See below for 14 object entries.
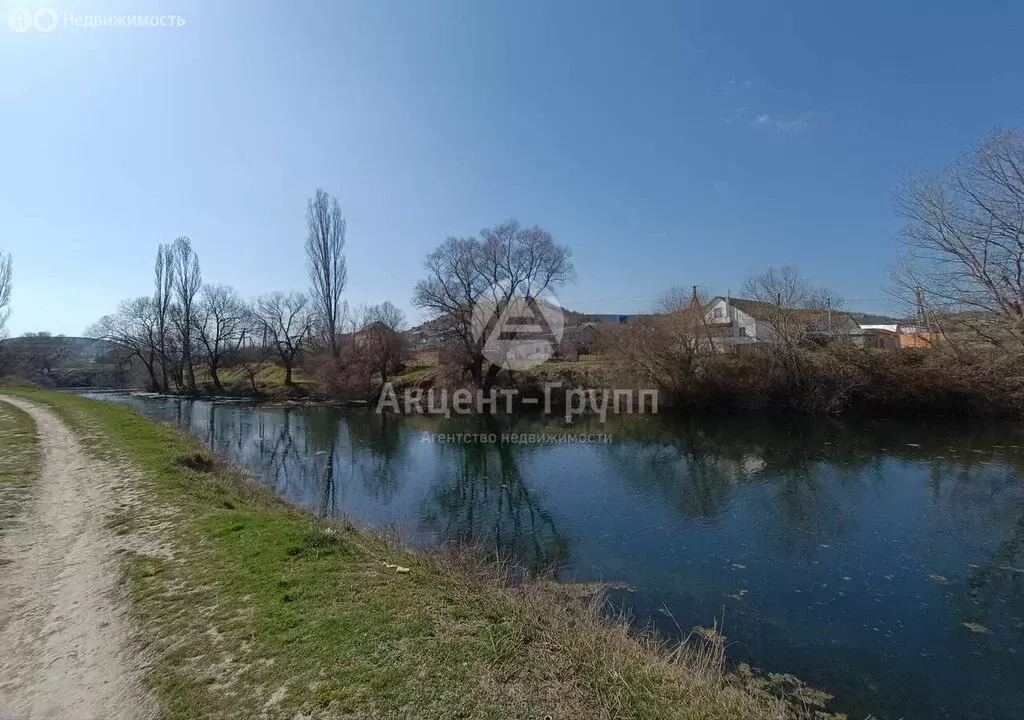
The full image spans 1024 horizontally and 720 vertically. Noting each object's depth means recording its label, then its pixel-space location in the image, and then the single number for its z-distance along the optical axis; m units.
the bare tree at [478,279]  27.33
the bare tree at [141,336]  42.12
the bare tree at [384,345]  32.38
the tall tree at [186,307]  41.25
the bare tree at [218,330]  42.29
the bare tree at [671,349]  25.50
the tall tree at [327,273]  35.44
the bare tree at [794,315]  24.81
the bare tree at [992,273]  10.76
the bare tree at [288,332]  39.47
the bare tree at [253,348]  41.55
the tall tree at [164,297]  41.12
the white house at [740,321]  25.88
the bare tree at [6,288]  30.08
